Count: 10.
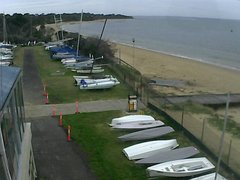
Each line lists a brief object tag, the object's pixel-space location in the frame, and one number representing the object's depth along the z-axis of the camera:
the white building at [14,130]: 5.89
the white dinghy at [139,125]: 13.25
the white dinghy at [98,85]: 20.21
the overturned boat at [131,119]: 13.57
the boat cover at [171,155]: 10.45
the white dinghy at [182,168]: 9.55
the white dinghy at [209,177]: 9.06
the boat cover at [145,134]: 12.36
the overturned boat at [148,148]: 10.93
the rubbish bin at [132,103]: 15.77
